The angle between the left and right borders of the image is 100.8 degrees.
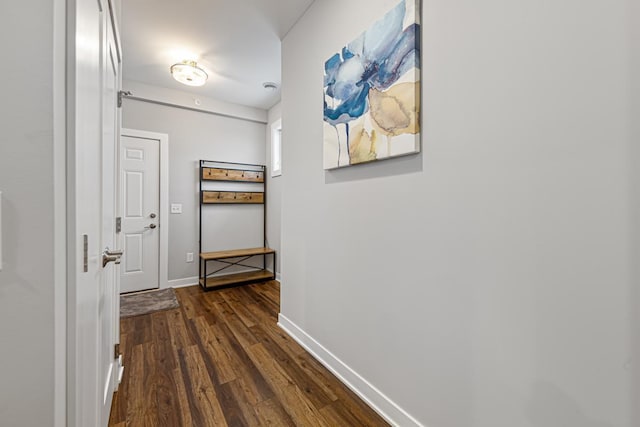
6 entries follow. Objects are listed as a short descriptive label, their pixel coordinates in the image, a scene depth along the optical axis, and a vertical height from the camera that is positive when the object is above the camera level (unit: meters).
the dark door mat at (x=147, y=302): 2.74 -1.00
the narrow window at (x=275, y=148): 3.99 +1.00
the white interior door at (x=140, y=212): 3.25 +0.01
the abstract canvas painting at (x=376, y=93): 1.24 +0.66
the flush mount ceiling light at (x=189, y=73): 2.66 +1.45
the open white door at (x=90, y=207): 0.61 +0.02
